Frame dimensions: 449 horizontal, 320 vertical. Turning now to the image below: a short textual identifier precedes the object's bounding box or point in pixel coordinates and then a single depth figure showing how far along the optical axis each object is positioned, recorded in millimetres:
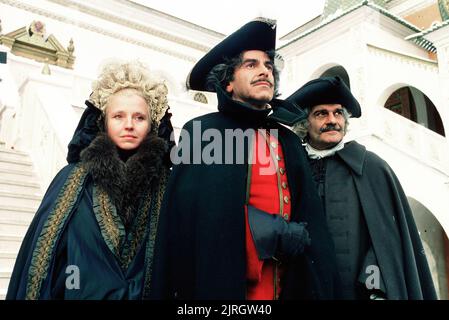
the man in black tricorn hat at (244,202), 2094
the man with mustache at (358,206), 2541
